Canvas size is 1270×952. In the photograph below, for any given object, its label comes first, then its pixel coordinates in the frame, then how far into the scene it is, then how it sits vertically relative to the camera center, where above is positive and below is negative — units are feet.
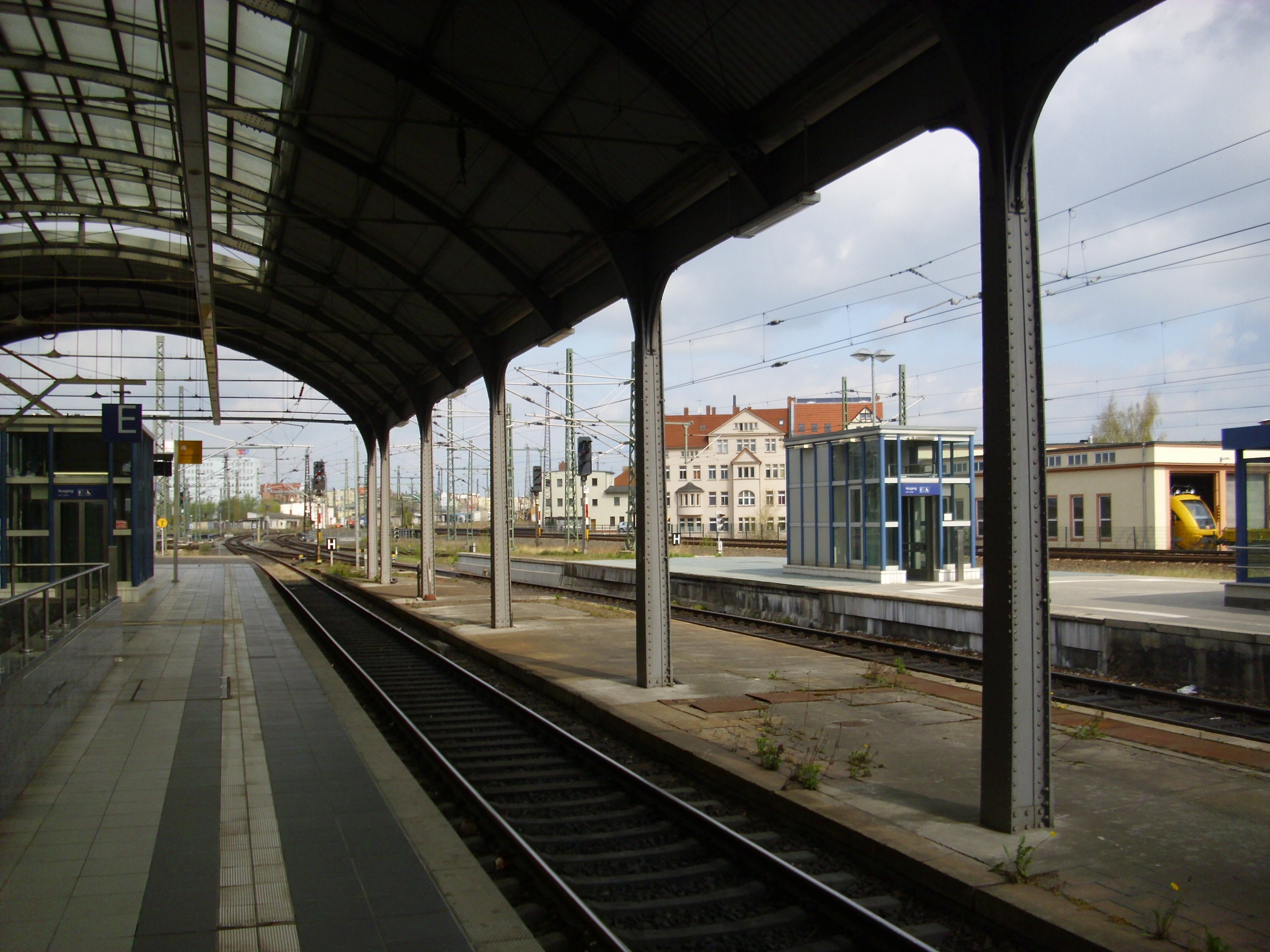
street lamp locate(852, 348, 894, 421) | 102.13 +16.14
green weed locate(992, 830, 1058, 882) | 16.16 -6.39
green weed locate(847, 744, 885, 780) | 22.93 -6.51
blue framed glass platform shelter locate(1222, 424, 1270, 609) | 49.98 -2.04
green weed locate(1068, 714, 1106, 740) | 26.81 -6.58
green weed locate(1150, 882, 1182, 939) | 13.87 -6.27
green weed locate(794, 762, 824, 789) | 21.76 -6.34
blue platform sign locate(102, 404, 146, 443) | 57.67 +5.17
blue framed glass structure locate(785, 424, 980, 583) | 67.15 +0.27
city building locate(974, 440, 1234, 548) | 111.14 +1.87
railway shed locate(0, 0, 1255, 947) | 18.99 +11.95
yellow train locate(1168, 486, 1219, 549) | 110.83 -2.12
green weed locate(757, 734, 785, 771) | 23.48 -6.32
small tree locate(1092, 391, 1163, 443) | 212.23 +18.58
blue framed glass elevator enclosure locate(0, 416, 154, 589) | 61.72 +0.96
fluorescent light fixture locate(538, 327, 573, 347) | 44.93 +8.17
